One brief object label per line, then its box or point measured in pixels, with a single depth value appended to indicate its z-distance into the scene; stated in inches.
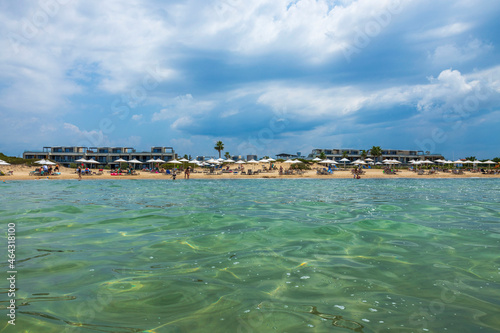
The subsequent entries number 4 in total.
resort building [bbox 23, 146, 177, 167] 2989.7
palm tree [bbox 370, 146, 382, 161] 3198.8
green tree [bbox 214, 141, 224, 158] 3598.2
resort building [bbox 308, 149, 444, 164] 3700.8
